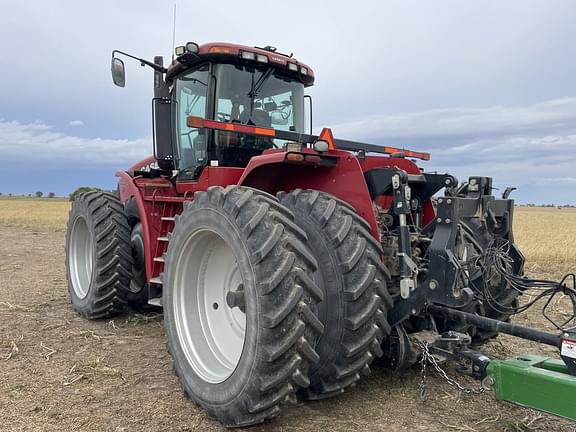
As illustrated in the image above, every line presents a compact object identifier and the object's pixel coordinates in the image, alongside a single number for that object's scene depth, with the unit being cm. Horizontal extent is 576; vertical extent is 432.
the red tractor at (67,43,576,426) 294
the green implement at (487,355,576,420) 258
